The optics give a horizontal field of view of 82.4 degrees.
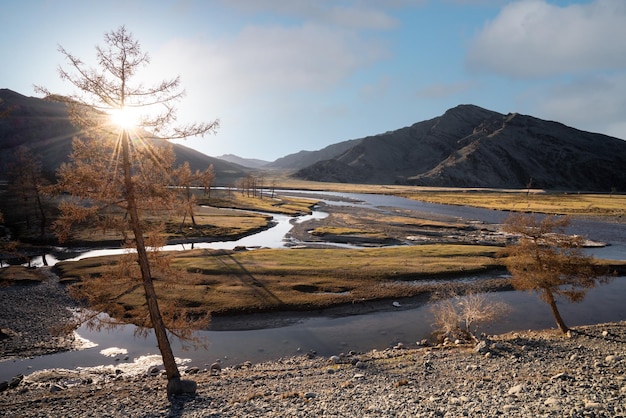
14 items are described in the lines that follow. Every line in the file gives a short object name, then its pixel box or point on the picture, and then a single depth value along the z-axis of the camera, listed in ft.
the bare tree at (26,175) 248.32
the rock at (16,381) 76.38
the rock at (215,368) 81.30
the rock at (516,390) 55.61
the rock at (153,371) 82.31
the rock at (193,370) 82.63
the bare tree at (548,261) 96.12
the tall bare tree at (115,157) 51.49
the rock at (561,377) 62.08
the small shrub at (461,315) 100.99
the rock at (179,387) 64.18
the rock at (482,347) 86.28
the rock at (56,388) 72.84
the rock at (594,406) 45.42
